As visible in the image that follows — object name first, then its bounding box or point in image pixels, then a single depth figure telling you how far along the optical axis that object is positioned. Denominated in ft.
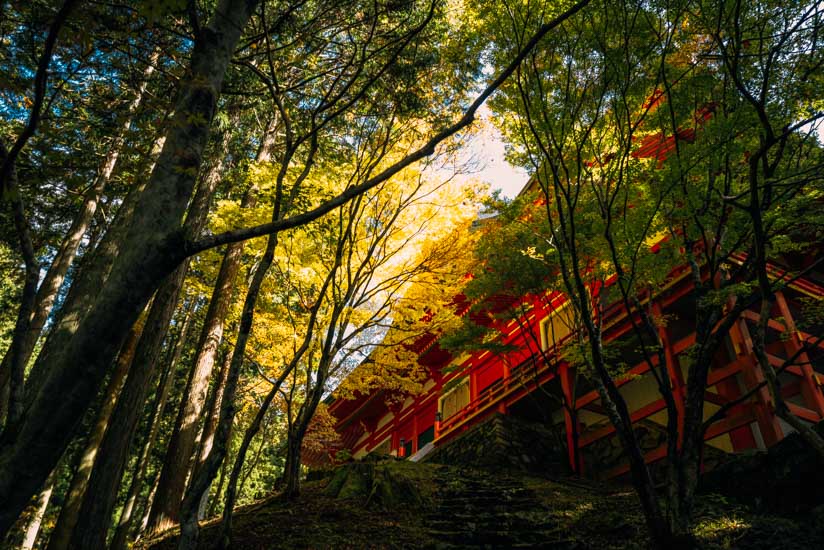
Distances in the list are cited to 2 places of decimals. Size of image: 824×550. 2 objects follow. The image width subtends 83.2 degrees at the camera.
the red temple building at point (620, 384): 25.68
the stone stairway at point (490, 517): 18.67
